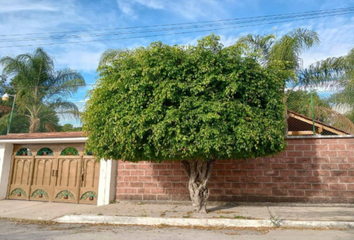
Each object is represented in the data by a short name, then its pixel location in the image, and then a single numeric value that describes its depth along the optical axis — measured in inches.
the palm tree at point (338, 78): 411.8
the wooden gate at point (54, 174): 378.6
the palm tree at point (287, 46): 398.9
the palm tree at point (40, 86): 586.6
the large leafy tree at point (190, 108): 235.5
